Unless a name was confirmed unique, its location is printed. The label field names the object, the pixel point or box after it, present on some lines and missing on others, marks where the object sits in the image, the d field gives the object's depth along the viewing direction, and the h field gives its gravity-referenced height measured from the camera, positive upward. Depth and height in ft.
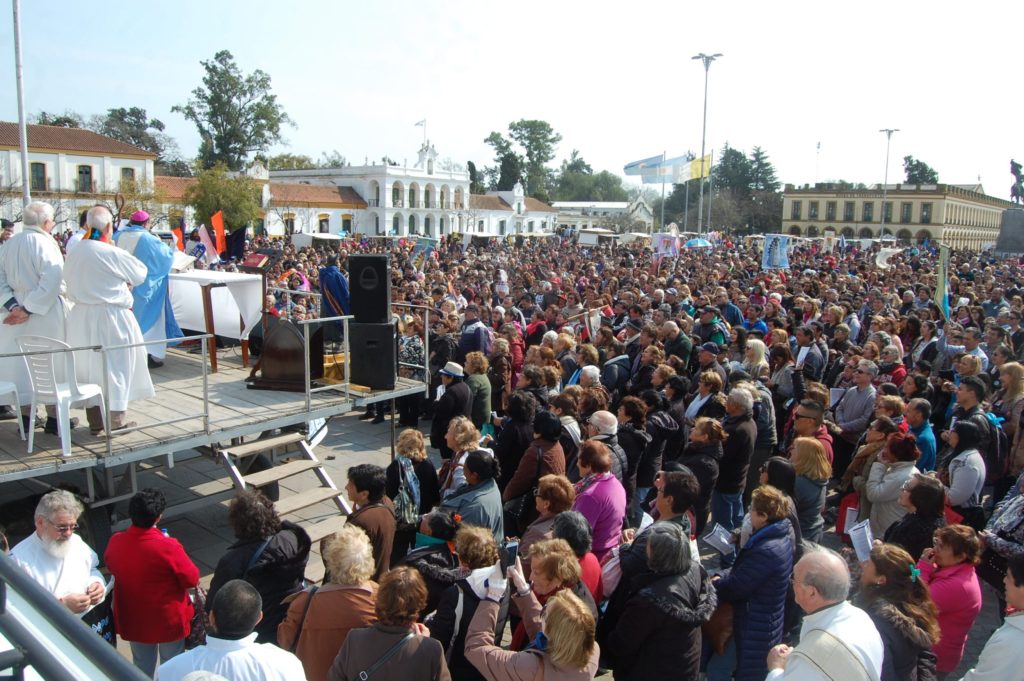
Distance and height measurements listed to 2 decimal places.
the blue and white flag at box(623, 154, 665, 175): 111.45 +13.35
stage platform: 17.40 -4.71
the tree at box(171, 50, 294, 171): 240.12 +43.28
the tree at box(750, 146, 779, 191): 308.60 +34.00
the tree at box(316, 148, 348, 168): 314.92 +37.54
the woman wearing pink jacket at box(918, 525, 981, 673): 13.21 -5.71
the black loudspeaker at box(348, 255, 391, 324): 23.67 -1.21
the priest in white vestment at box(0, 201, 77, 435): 18.20 -0.95
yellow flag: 107.60 +12.63
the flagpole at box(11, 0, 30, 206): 64.77 +13.34
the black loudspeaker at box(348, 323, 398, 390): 24.03 -3.39
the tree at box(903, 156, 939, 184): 345.72 +40.76
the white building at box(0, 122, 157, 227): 168.04 +18.84
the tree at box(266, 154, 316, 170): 286.46 +33.21
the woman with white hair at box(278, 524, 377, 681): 12.00 -5.78
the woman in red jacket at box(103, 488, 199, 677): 13.65 -6.08
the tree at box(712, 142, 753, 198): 308.40 +34.67
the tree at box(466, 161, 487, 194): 342.64 +31.99
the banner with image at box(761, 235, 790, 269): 67.10 +0.37
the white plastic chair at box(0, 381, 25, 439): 17.43 -3.49
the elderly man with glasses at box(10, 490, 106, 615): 12.31 -5.21
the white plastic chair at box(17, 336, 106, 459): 17.21 -3.27
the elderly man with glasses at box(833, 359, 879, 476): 24.63 -5.10
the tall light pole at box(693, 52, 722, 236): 100.48 +26.46
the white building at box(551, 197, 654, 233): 321.93 +17.25
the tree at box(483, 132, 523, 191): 335.06 +37.52
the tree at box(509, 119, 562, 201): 375.25 +53.71
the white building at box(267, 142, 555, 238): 250.78 +18.26
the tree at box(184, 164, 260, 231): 142.00 +9.37
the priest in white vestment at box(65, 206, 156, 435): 18.63 -1.53
